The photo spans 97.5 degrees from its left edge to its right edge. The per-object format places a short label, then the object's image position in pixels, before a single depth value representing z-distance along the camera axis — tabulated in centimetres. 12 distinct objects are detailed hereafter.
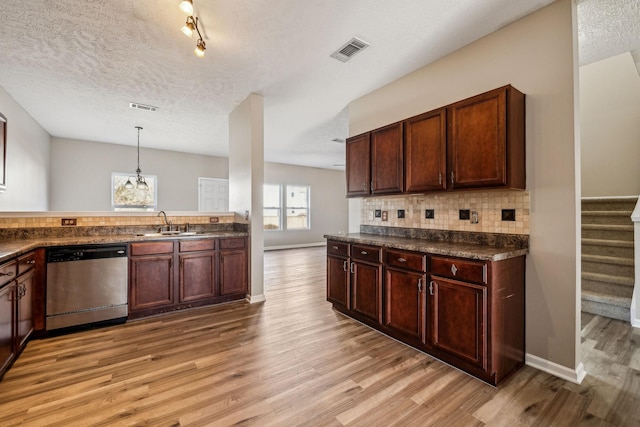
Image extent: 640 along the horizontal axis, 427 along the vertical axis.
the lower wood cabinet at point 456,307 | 192
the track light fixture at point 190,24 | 183
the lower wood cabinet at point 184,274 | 313
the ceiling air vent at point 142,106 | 416
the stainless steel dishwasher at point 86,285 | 273
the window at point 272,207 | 865
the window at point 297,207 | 906
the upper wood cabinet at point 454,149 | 211
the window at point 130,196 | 657
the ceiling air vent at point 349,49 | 260
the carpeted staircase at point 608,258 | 299
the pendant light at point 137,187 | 654
